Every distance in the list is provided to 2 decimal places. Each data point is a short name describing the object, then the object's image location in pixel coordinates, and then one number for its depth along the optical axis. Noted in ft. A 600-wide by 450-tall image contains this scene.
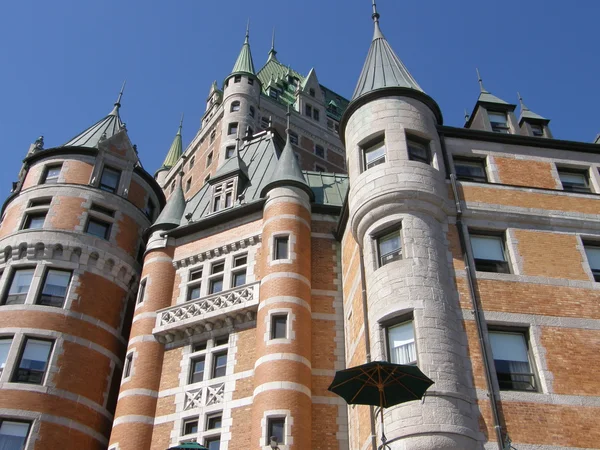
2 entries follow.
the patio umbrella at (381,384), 54.90
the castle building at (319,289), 66.18
